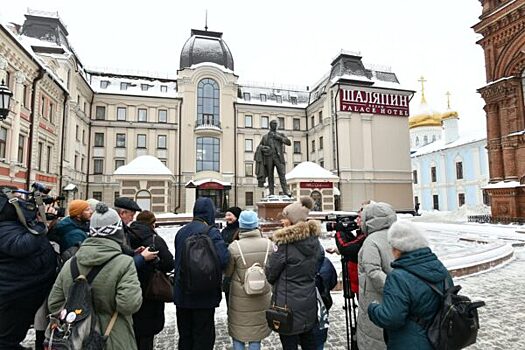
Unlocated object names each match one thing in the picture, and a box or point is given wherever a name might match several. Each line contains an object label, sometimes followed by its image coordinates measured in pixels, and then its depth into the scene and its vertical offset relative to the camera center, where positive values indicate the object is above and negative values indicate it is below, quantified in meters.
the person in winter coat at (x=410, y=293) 2.15 -0.63
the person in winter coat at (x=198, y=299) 3.21 -0.97
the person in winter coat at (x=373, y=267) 2.83 -0.61
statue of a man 12.27 +1.65
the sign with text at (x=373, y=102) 31.64 +9.70
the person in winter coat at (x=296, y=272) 3.04 -0.68
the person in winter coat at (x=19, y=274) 2.99 -0.68
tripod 3.71 -1.03
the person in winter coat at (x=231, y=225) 4.70 -0.36
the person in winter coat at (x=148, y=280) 3.24 -0.78
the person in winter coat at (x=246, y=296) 3.30 -0.98
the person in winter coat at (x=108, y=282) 2.42 -0.60
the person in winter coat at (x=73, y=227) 3.50 -0.27
